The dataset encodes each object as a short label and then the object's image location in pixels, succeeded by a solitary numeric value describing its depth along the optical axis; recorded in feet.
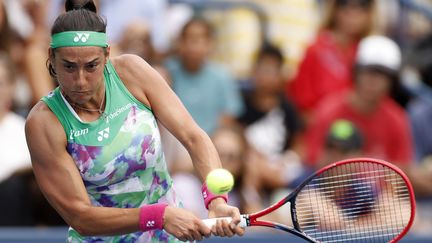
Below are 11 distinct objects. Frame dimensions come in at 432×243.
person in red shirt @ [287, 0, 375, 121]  57.88
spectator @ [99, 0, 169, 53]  57.11
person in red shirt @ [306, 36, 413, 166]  53.88
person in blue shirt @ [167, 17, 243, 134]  56.34
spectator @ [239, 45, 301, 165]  56.24
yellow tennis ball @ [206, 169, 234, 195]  31.40
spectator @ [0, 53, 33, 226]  50.08
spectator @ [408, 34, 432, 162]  57.72
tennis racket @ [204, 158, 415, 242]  33.99
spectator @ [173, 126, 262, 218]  51.78
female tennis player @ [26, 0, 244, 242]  31.91
